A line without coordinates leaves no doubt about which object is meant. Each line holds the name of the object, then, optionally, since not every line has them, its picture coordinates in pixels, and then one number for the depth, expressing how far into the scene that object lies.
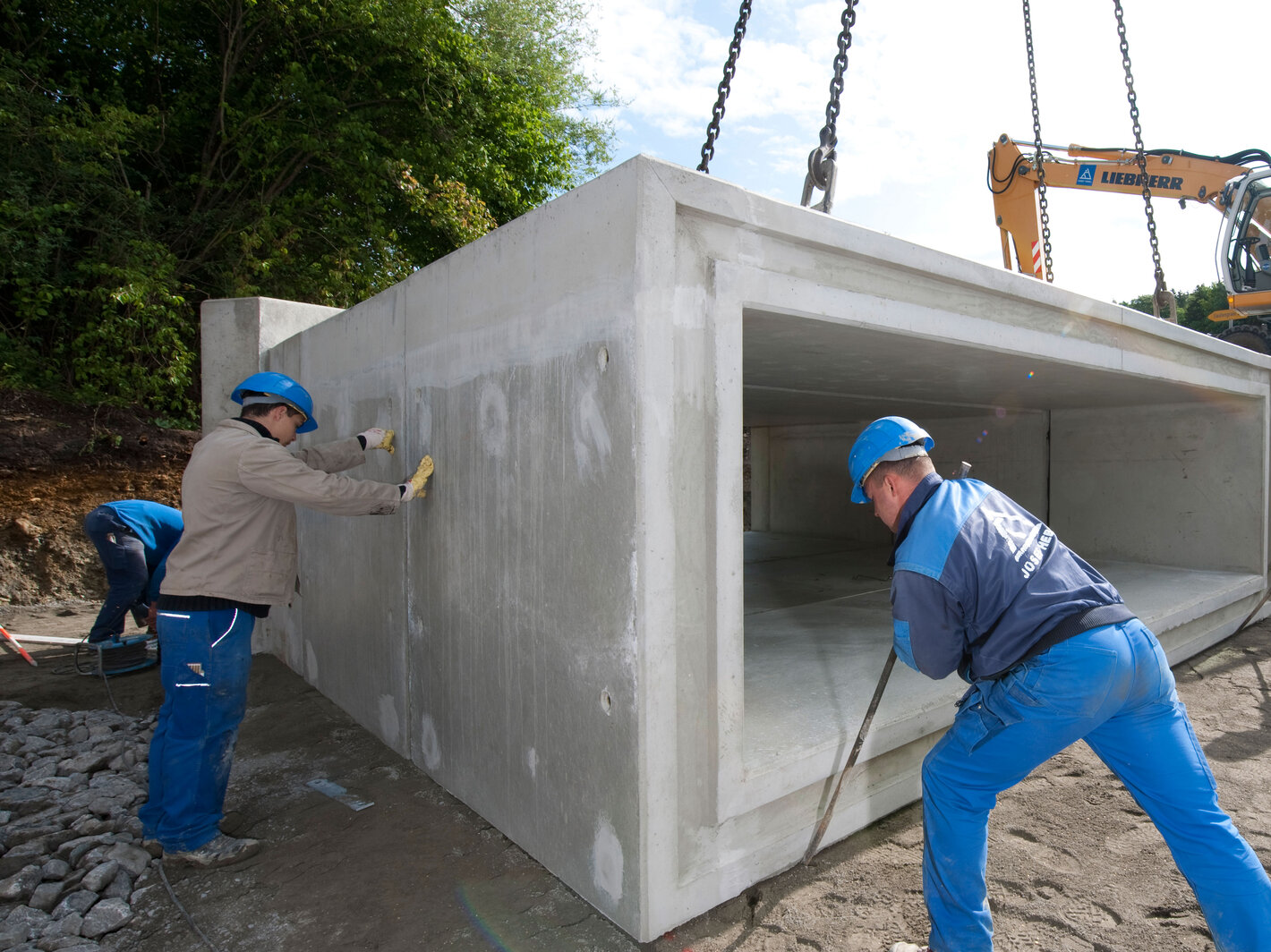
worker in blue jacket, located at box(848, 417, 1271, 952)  2.00
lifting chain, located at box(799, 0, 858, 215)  3.23
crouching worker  5.21
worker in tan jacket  2.86
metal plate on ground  3.28
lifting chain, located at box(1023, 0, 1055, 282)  6.04
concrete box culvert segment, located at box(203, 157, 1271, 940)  2.23
